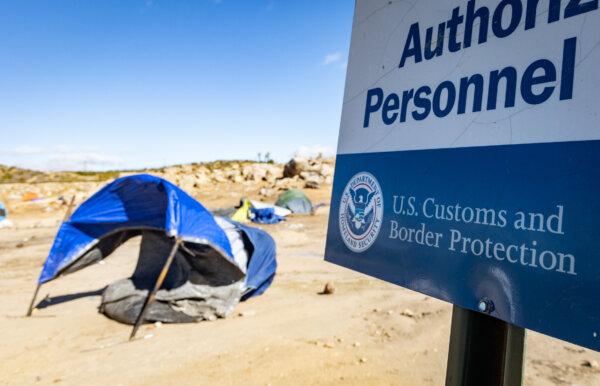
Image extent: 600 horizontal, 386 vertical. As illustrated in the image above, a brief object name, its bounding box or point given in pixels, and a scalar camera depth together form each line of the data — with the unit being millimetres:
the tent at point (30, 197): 22461
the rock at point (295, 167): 25531
